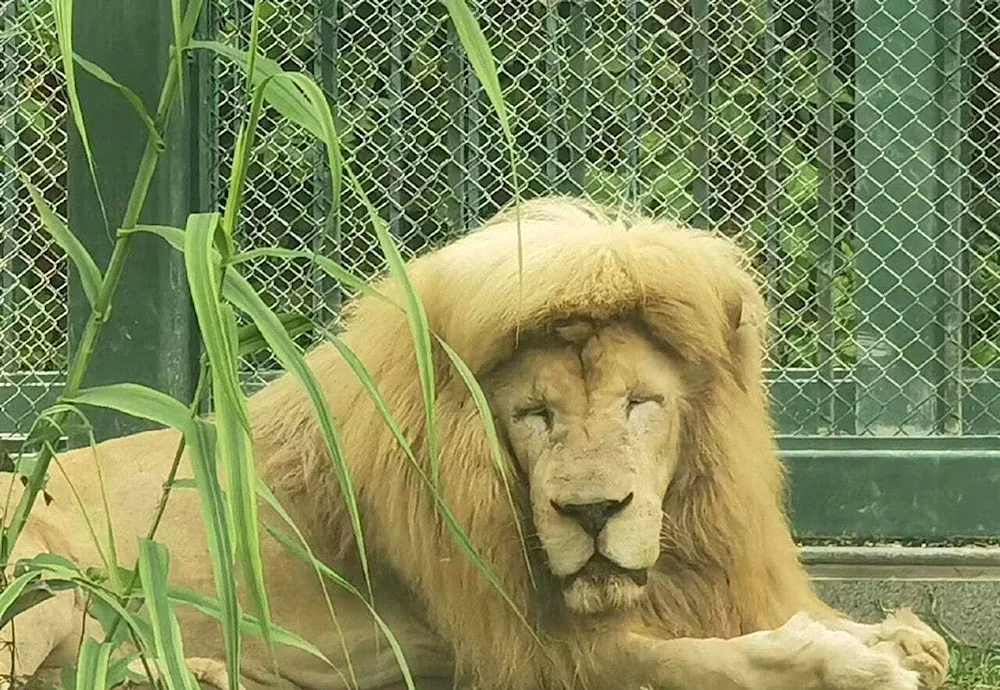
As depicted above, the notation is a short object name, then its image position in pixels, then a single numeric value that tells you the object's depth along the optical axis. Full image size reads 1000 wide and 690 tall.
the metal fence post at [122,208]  4.52
